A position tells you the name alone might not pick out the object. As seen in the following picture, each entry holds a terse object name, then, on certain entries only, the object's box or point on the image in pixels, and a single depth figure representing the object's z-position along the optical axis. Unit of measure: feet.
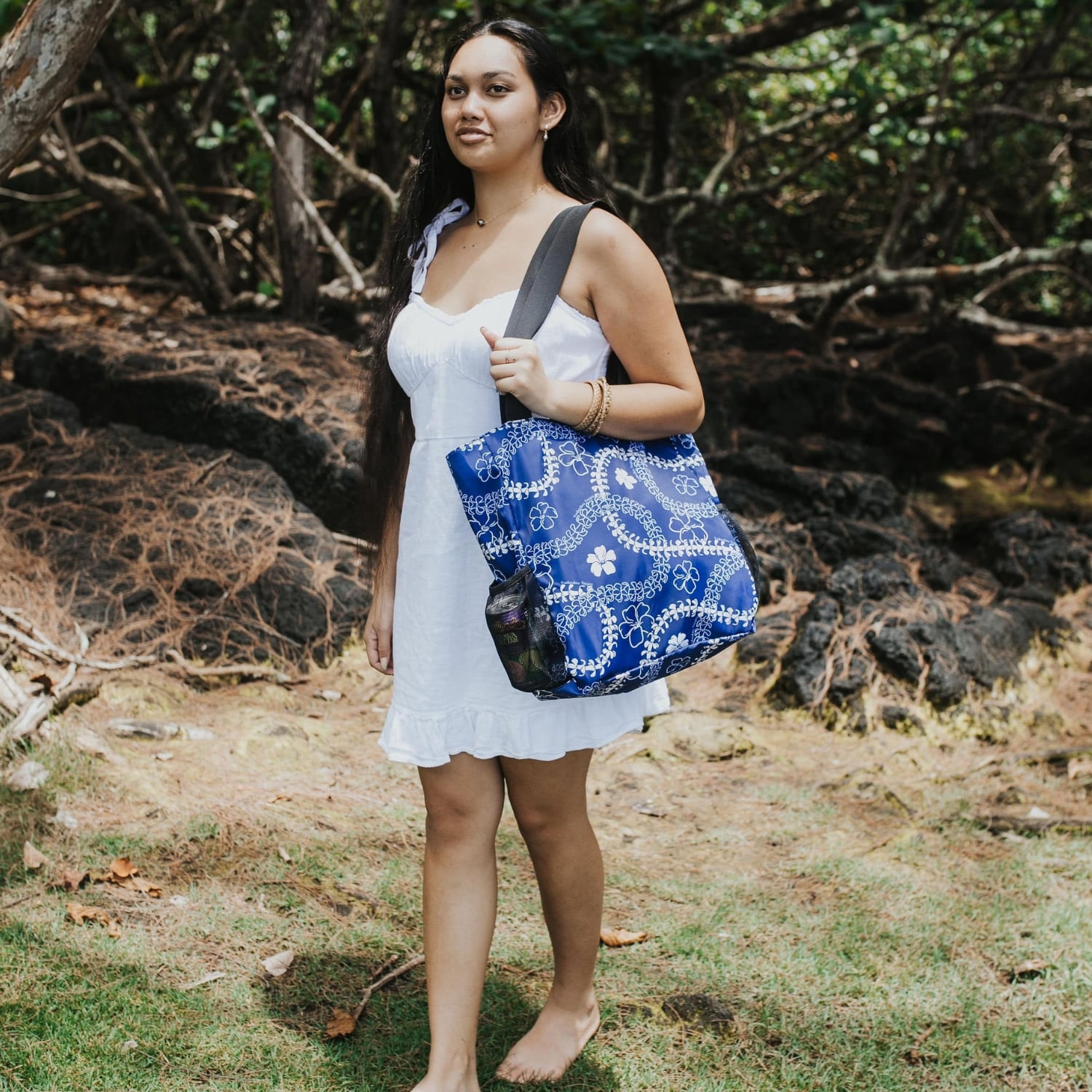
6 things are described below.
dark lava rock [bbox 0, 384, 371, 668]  14.52
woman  6.77
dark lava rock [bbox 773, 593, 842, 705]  14.53
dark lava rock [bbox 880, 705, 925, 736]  14.15
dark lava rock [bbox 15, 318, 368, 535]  17.65
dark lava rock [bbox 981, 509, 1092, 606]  18.11
